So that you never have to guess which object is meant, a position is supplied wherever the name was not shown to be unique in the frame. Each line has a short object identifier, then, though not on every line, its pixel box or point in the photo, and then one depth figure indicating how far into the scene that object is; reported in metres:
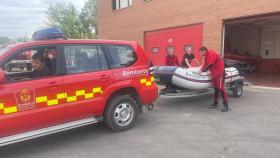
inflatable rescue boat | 5.61
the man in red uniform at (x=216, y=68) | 5.37
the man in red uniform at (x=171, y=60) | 7.32
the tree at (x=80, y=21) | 33.37
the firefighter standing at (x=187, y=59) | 7.19
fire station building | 8.78
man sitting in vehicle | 3.52
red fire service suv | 3.24
